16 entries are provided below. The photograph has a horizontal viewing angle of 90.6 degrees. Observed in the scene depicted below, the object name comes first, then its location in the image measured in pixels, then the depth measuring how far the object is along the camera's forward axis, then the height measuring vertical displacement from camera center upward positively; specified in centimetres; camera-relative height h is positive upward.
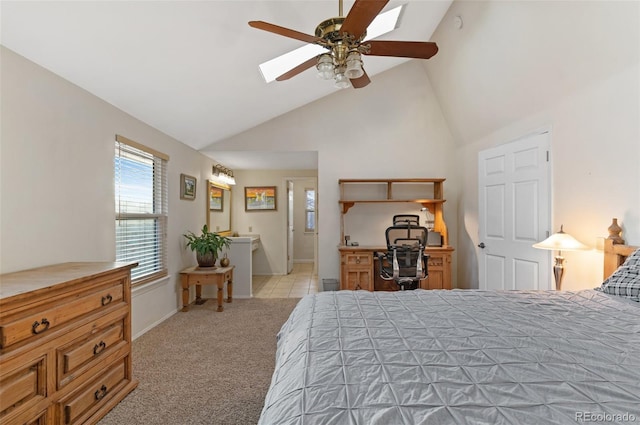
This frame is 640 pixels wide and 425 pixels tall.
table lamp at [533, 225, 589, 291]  256 -28
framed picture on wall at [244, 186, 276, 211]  662 +33
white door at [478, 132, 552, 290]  311 -1
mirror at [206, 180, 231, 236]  514 +9
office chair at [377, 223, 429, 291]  368 -59
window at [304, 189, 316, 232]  827 +6
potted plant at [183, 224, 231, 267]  410 -44
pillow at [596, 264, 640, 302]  178 -42
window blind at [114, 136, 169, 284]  300 +5
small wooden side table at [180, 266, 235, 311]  398 -84
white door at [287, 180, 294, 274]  675 -29
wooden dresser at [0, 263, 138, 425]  136 -66
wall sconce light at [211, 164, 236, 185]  532 +68
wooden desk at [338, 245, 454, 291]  430 -76
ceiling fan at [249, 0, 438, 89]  178 +105
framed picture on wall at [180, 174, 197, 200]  414 +35
